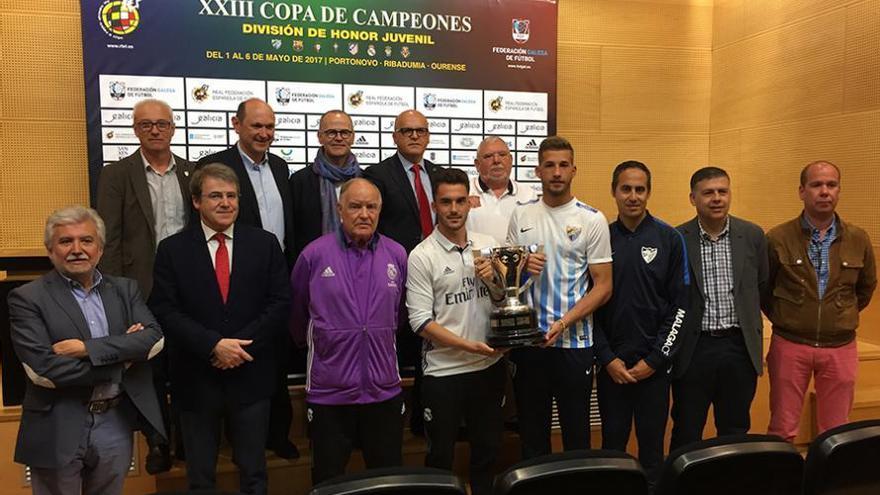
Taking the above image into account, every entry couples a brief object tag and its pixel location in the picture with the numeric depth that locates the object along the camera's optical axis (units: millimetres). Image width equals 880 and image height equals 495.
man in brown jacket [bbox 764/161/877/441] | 3129
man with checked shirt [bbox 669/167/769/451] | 2900
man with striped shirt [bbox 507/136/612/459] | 2664
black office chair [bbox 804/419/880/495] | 1584
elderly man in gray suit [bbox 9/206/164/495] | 2043
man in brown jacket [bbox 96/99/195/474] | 2893
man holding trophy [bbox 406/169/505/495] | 2543
